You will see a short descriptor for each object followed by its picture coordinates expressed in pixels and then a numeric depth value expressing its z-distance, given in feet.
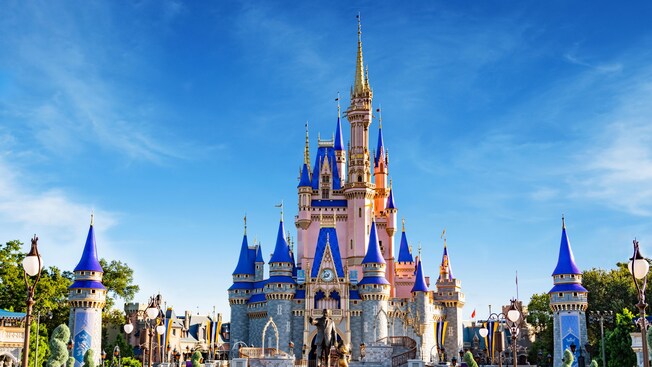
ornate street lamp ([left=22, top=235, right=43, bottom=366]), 57.11
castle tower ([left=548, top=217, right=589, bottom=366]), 213.87
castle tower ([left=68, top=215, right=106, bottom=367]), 206.39
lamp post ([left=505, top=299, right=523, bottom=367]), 95.66
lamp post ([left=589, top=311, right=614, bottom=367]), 228.84
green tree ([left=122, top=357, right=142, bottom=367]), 222.48
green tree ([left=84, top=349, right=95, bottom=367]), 146.41
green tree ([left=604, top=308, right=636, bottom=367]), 181.13
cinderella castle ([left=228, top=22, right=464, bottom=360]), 240.73
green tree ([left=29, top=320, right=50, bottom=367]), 188.44
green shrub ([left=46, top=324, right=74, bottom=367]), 131.21
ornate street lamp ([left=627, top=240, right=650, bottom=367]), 60.08
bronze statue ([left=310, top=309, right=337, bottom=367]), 150.82
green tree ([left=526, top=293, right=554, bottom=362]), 258.16
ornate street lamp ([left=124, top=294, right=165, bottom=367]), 101.55
